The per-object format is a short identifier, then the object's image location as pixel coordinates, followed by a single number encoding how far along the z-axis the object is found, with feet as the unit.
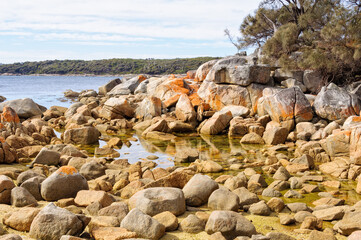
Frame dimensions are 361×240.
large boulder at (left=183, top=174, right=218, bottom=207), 23.03
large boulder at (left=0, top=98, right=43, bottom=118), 67.10
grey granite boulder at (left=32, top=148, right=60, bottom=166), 33.37
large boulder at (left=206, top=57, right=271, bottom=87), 65.94
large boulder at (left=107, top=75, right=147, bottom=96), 99.04
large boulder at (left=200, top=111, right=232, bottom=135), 55.31
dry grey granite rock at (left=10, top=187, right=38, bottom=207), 21.16
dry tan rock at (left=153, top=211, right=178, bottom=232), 18.75
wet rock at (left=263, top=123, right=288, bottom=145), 46.52
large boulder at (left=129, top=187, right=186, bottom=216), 20.15
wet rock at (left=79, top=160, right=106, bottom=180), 29.96
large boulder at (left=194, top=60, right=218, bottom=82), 78.79
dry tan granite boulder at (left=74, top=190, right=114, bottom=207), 21.72
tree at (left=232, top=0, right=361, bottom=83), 60.23
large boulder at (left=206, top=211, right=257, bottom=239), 18.10
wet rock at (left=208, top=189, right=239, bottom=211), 21.72
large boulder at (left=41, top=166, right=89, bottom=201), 22.90
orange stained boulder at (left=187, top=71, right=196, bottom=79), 89.07
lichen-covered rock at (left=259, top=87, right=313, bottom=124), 53.16
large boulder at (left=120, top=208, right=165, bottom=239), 17.47
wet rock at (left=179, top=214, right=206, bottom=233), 18.81
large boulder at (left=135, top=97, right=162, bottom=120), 64.69
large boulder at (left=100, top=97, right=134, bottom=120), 66.28
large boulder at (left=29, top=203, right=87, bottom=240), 16.72
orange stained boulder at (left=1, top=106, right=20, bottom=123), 47.98
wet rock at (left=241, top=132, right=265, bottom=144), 47.97
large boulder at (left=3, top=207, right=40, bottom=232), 17.92
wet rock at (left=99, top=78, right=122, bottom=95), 110.01
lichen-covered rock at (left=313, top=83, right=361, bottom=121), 52.47
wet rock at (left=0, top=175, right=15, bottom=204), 21.45
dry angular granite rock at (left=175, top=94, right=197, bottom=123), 59.98
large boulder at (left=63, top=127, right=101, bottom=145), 47.11
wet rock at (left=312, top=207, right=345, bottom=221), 21.38
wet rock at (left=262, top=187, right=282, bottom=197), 26.30
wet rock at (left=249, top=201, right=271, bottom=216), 21.88
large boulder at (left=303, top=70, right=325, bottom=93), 69.36
